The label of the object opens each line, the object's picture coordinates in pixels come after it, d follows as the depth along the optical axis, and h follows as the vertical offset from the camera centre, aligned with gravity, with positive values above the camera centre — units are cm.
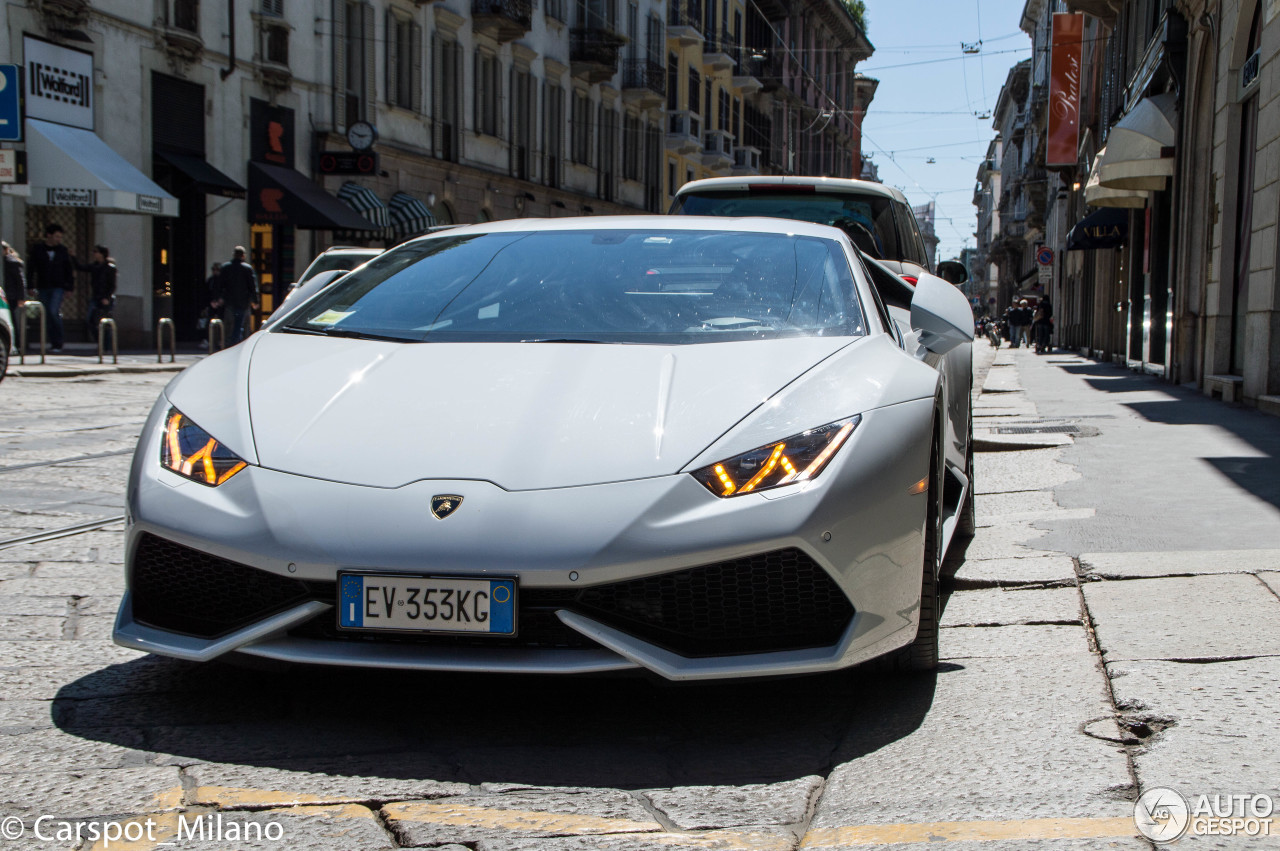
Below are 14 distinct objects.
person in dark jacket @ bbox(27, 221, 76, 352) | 2041 +62
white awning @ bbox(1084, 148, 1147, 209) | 2073 +196
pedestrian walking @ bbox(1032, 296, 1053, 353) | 3969 -4
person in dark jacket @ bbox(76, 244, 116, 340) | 2152 +52
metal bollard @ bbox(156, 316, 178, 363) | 1959 -47
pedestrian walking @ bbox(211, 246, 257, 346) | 2244 +44
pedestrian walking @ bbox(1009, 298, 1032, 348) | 4728 +6
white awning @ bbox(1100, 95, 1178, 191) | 1812 +234
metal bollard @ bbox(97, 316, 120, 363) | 1811 -25
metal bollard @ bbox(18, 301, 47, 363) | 1708 -14
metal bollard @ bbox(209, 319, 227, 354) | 2133 -23
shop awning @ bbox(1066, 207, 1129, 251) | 2548 +169
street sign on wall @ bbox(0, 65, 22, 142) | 1433 +212
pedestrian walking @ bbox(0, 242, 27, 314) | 1903 +50
